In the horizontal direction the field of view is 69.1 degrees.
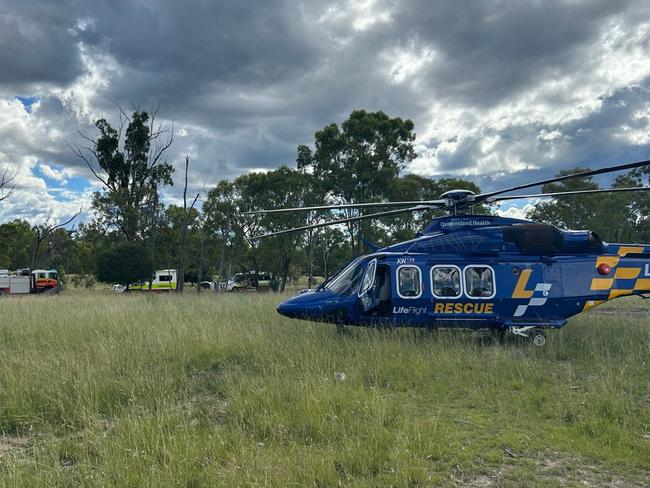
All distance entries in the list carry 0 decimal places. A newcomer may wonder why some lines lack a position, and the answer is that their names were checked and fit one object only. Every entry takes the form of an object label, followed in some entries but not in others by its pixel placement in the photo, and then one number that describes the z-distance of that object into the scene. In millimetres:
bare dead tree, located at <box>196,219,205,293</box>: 36178
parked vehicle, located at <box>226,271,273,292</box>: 45312
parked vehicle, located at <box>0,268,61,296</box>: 33531
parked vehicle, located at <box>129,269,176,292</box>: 44750
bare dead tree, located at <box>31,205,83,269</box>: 38534
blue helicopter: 9008
